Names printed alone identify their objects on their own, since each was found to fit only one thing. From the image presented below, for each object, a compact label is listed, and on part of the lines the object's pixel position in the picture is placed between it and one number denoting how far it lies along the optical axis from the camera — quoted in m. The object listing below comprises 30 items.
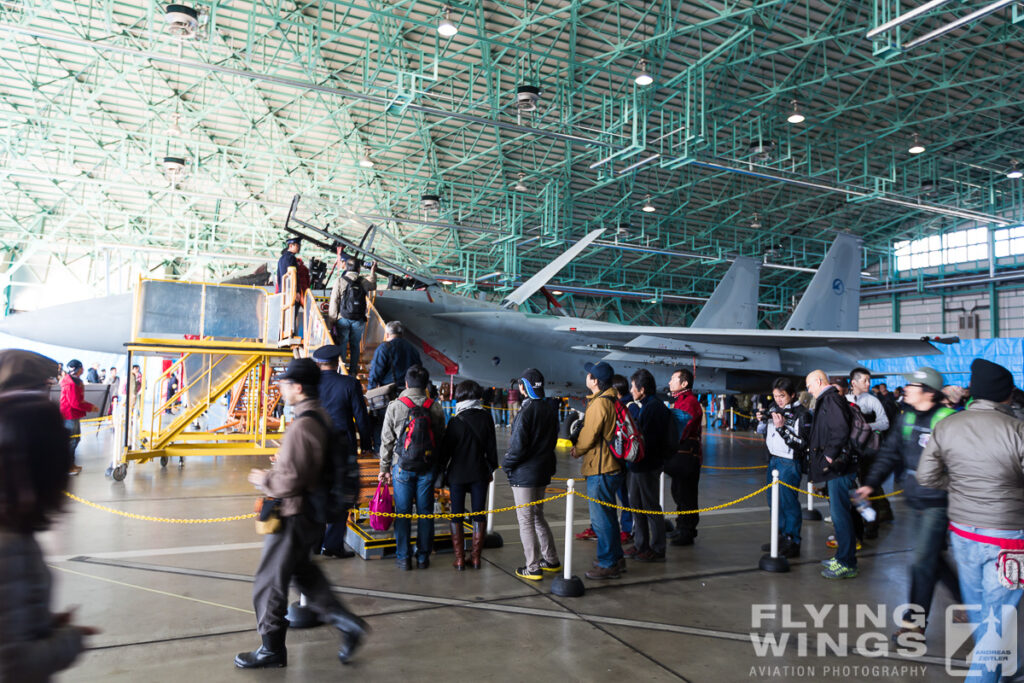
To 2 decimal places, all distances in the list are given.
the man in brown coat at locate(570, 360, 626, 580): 4.99
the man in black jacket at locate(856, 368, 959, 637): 3.61
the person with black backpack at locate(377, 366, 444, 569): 5.09
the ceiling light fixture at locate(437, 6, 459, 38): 12.87
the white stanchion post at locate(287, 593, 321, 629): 4.02
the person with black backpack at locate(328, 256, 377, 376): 7.86
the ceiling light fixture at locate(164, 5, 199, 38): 10.70
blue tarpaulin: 23.99
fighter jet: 9.85
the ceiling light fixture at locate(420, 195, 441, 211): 22.33
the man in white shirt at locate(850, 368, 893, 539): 6.55
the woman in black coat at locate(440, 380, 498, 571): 5.24
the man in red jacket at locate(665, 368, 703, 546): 6.28
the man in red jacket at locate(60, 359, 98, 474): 9.98
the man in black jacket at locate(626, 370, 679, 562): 5.77
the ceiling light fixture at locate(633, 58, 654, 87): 14.79
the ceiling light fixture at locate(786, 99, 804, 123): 17.66
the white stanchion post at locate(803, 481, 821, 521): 7.87
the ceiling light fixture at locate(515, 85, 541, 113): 14.34
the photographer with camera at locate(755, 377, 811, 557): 5.85
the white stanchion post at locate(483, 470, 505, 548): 6.14
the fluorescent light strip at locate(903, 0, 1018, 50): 10.63
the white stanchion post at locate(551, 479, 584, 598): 4.68
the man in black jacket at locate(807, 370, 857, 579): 5.10
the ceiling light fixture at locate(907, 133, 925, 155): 21.59
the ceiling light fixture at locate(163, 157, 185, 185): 18.02
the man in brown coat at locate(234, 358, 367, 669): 3.22
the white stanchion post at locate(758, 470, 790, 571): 5.50
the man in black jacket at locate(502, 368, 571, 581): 4.97
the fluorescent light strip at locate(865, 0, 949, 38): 10.23
